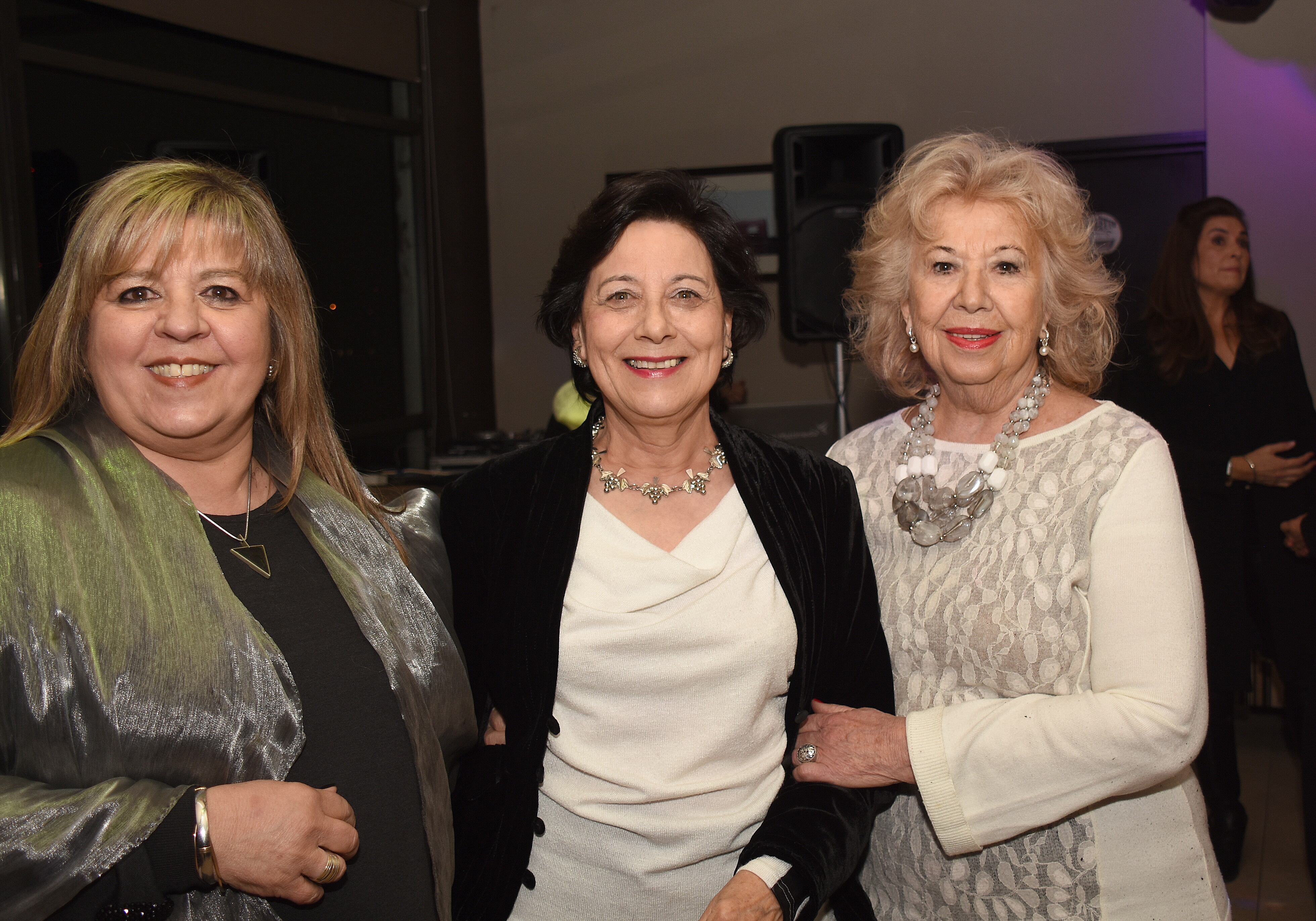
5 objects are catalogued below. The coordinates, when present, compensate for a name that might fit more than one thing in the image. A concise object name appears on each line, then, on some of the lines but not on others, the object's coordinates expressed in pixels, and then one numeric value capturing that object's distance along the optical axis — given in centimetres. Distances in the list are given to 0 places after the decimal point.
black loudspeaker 396
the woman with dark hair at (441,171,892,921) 156
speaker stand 385
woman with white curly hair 147
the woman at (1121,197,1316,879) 346
